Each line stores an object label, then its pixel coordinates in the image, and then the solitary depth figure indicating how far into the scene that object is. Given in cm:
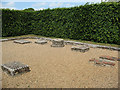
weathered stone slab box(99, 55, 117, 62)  492
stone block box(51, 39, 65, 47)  790
